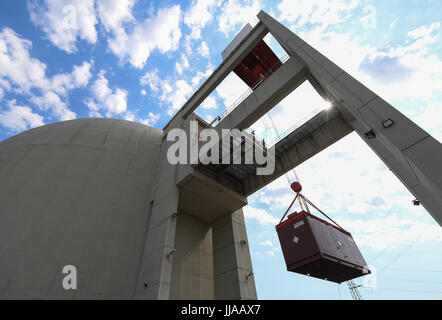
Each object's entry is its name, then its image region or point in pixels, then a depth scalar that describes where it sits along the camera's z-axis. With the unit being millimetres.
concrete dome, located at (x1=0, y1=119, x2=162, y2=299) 11867
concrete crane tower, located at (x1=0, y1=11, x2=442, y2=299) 10070
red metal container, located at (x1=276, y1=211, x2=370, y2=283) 9711
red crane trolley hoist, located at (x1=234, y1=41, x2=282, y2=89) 22375
